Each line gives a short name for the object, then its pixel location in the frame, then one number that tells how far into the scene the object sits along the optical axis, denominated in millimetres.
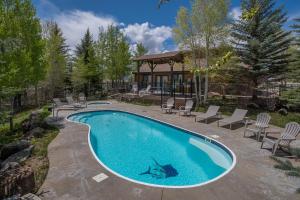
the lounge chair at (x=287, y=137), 4913
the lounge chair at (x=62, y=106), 10532
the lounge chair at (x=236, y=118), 7663
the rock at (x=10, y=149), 4963
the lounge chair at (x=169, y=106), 10902
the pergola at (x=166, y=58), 13015
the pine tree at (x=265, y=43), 9826
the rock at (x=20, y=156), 4457
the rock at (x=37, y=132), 6440
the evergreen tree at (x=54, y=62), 15558
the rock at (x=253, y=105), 10452
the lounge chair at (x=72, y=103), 12178
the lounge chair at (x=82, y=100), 13441
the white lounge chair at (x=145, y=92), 14980
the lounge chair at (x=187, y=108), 10126
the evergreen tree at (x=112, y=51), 19009
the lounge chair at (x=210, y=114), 8641
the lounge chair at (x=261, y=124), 6130
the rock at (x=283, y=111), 9214
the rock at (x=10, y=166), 3911
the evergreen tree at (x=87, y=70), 17793
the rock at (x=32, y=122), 7332
